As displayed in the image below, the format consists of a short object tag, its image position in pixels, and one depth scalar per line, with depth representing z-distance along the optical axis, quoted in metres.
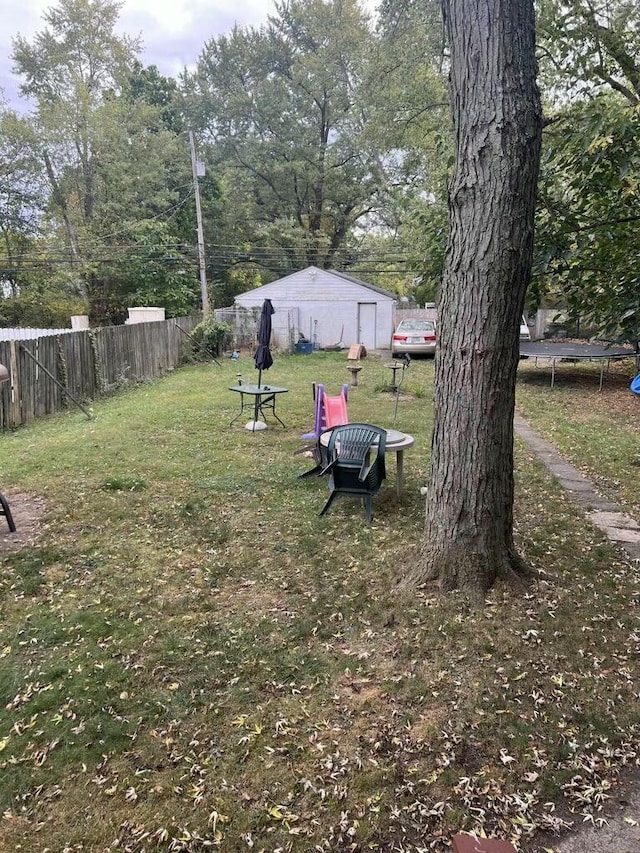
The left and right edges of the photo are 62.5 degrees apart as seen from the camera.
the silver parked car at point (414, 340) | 15.77
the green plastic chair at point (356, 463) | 4.41
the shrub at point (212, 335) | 16.28
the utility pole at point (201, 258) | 18.11
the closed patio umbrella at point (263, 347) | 7.32
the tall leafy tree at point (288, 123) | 25.47
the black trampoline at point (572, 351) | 11.88
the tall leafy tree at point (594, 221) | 3.43
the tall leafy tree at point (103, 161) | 21.62
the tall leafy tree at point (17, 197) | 21.56
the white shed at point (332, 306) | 19.56
